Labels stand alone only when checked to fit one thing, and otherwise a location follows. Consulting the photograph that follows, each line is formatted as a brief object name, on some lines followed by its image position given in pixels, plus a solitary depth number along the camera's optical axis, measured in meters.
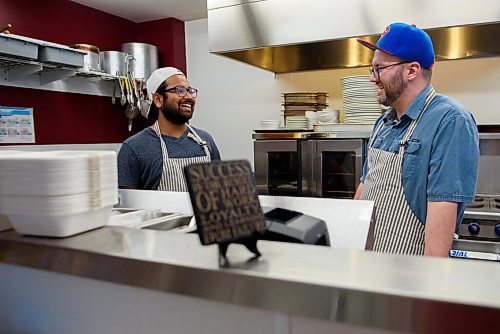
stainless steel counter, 0.56
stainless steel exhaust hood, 2.29
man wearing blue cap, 1.56
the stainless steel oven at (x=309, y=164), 2.74
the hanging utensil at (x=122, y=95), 3.77
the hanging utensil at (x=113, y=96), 3.92
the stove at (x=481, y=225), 2.32
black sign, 0.63
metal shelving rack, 3.07
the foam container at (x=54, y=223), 0.86
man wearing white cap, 2.46
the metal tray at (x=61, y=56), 2.93
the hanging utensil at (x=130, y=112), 4.02
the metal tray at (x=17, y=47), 2.64
